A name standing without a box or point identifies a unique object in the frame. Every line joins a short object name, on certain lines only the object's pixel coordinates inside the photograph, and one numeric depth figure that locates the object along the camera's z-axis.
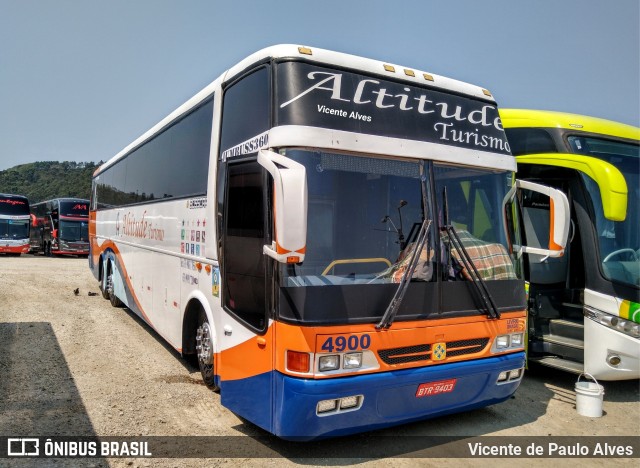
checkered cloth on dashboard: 4.56
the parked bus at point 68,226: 30.41
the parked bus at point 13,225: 30.17
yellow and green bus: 5.83
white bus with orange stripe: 3.86
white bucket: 5.60
